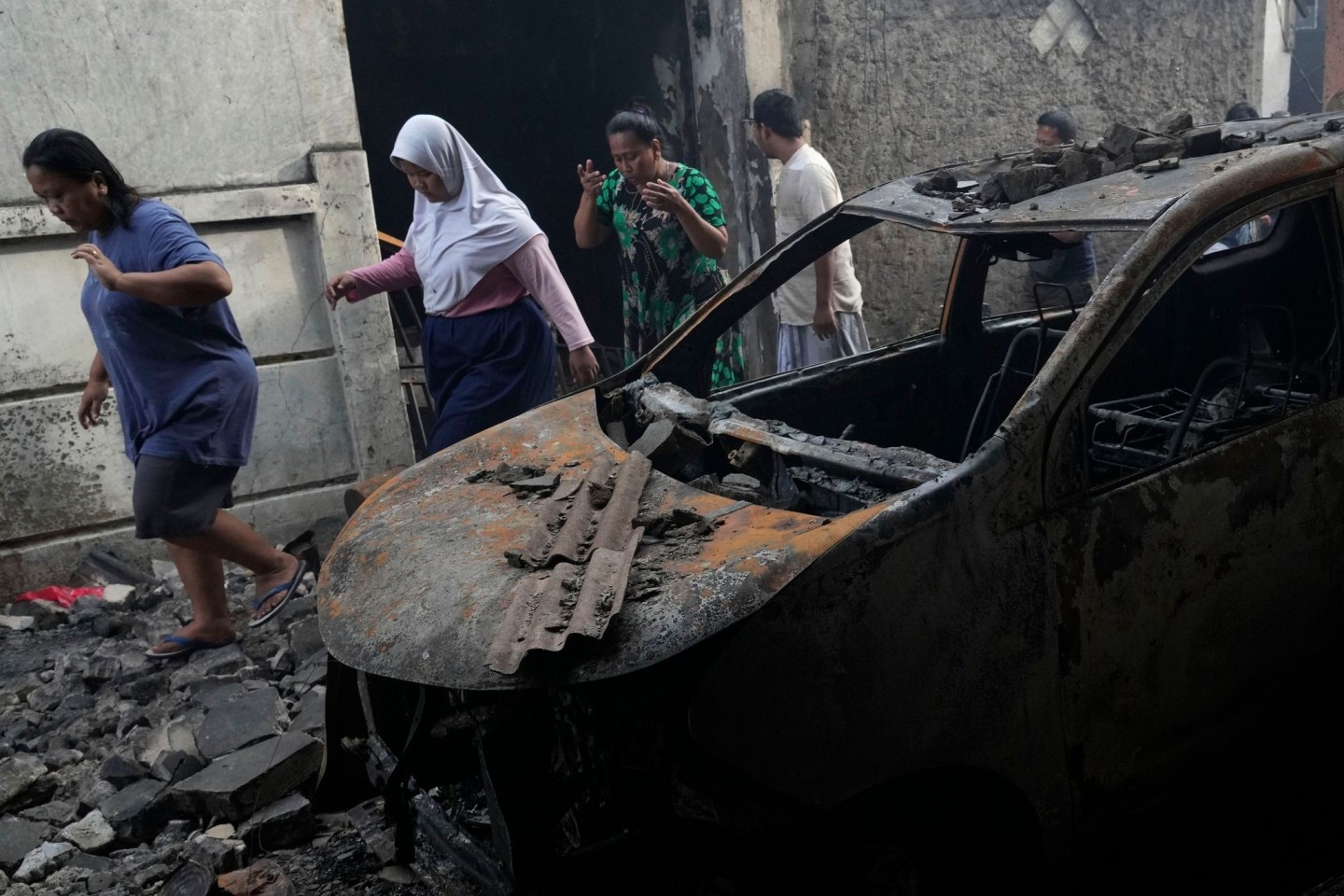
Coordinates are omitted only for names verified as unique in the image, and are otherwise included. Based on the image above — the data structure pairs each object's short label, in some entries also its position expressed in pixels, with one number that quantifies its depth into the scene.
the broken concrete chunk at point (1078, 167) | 2.91
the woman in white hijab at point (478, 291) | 4.17
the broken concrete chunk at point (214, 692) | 3.77
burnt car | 1.94
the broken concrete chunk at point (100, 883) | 2.89
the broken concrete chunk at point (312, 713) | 3.53
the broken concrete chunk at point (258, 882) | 2.71
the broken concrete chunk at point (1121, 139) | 3.01
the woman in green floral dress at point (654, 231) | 4.57
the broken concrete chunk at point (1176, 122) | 3.18
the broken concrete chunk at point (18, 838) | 3.05
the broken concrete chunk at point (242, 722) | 3.48
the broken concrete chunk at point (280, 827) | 3.04
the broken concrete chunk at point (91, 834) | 3.09
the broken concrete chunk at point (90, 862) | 3.01
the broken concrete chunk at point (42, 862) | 2.96
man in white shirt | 5.17
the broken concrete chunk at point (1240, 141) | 2.91
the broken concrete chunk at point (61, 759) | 3.53
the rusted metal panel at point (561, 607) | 1.90
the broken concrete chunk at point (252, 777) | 3.10
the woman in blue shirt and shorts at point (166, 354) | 3.71
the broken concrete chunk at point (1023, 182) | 2.85
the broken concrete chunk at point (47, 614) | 4.74
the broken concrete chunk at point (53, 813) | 3.24
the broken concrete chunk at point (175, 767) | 3.33
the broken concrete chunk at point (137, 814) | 3.14
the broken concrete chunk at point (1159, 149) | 2.96
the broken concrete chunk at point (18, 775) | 3.31
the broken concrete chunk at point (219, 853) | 2.86
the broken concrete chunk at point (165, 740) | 3.46
